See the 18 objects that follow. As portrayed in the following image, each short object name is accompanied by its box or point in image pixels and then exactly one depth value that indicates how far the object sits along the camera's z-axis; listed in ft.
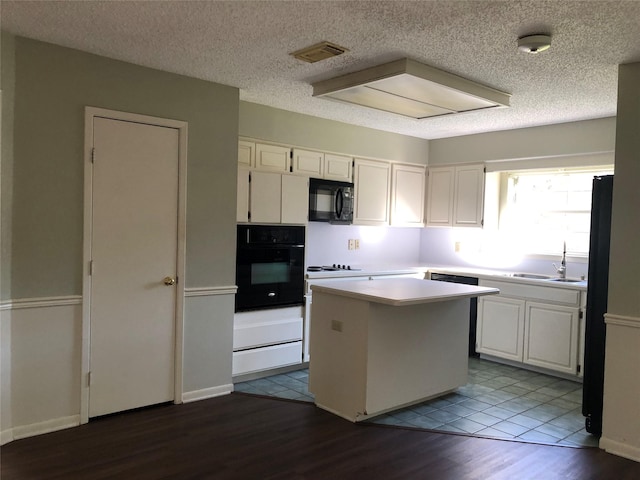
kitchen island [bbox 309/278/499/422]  10.98
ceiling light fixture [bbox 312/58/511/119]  10.12
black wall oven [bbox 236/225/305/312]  13.64
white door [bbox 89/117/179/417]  10.68
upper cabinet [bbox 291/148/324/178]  15.24
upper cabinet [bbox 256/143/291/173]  14.38
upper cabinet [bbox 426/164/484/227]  17.97
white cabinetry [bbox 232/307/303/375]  13.62
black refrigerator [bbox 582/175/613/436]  10.64
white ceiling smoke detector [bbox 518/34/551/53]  8.38
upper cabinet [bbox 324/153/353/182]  16.07
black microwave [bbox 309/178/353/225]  15.61
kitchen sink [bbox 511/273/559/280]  16.39
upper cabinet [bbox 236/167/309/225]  13.85
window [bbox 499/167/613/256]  16.35
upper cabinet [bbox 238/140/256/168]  13.94
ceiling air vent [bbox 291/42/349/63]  9.29
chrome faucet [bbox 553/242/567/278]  15.93
